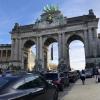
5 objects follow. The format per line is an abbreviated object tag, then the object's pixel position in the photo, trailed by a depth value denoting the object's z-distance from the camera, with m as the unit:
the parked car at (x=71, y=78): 15.14
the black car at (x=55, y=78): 8.79
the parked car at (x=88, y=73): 21.76
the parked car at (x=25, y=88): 2.65
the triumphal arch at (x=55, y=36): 32.14
